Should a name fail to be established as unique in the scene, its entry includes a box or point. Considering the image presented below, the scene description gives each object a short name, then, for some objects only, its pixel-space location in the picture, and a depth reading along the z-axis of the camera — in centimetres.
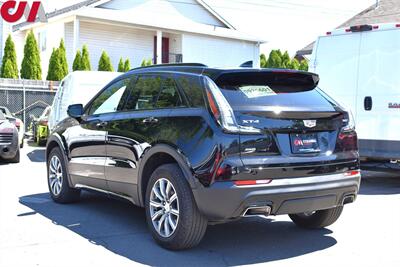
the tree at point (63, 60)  2428
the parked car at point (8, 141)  1171
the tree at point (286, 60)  3534
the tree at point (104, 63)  2566
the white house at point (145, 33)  2692
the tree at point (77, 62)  2436
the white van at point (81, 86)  1294
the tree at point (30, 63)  2453
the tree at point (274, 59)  3494
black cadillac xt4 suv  475
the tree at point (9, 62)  2411
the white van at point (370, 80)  864
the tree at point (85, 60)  2440
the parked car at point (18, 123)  1370
